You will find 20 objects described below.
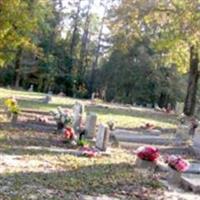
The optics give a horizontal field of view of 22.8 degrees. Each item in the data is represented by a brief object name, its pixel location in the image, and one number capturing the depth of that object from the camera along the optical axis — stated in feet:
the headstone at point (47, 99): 82.72
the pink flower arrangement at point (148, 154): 30.76
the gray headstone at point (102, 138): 36.63
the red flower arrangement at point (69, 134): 39.14
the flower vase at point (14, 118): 48.55
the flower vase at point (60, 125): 46.75
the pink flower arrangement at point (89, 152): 33.96
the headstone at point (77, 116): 47.73
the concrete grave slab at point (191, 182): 26.50
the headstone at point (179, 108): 101.47
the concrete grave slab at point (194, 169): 31.32
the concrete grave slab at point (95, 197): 22.26
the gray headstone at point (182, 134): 49.64
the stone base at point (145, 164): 30.89
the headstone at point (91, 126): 43.93
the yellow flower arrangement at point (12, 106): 49.29
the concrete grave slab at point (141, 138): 45.52
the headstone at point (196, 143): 42.98
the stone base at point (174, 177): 28.04
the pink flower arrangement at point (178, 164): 28.04
